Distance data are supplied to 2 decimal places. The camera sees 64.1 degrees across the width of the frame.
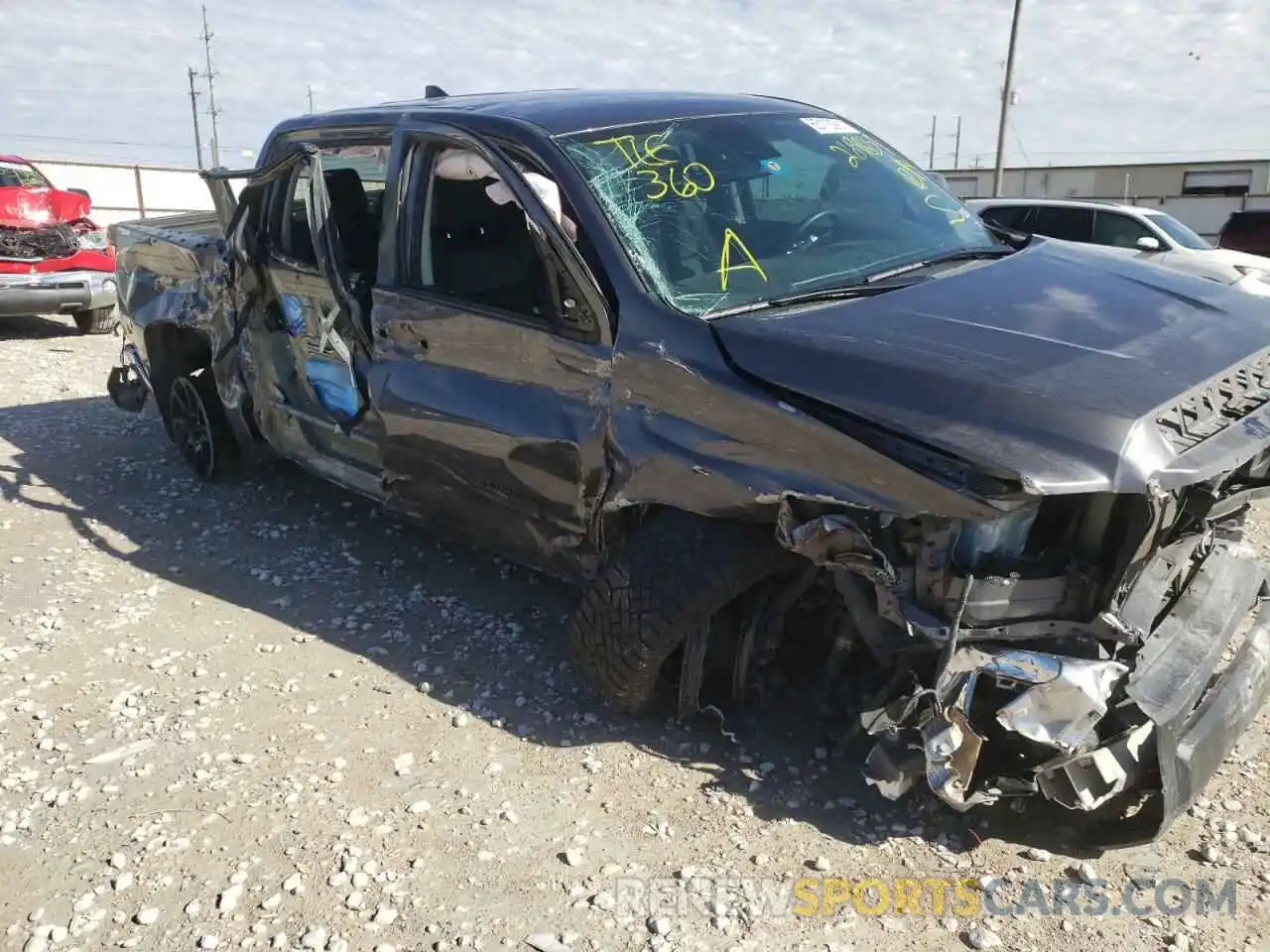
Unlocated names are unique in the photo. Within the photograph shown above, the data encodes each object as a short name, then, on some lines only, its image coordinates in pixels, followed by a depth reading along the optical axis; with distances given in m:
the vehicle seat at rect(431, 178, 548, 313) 3.36
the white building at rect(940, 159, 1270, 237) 24.03
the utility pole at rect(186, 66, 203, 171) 49.62
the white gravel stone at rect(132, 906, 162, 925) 2.52
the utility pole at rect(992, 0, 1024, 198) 25.06
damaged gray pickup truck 2.41
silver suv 9.38
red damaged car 10.40
